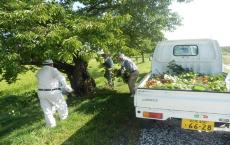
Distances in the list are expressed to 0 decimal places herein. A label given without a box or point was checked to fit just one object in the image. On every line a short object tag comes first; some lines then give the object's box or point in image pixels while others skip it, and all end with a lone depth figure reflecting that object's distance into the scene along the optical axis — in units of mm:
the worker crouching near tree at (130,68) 6130
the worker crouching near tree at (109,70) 7903
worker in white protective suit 4138
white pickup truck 3304
